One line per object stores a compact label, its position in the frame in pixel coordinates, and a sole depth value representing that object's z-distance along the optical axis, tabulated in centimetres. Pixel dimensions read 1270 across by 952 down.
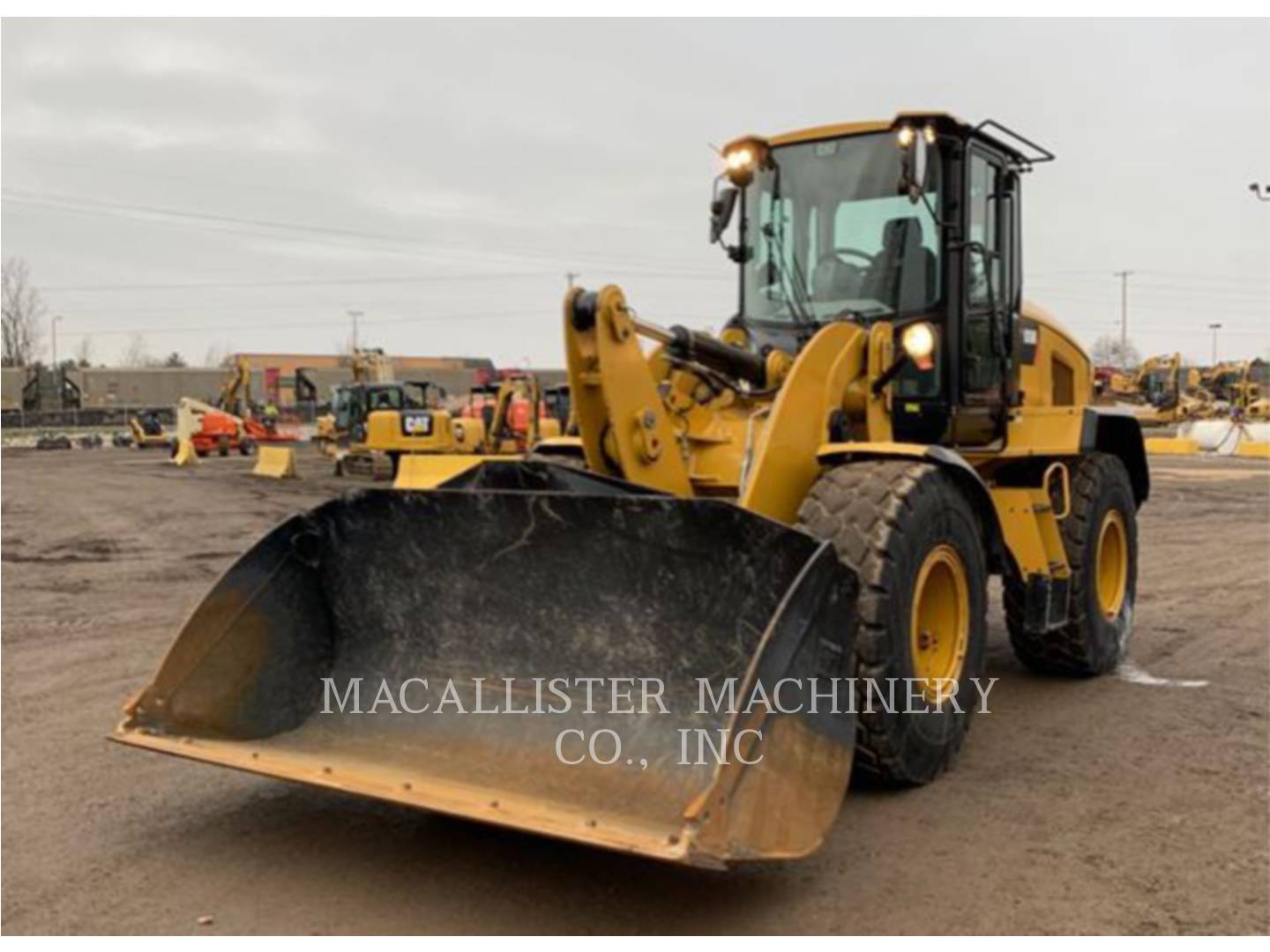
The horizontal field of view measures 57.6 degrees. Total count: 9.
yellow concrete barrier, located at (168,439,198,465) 2941
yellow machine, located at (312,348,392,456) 2817
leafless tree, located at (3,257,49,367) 6719
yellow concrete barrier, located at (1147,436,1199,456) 3216
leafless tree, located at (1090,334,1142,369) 9188
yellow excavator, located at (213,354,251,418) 3730
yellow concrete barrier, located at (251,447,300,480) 2441
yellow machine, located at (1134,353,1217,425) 4500
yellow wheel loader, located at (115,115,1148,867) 372
